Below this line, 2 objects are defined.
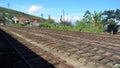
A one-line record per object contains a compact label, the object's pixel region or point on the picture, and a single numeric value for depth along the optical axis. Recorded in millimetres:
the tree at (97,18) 17079
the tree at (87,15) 18773
